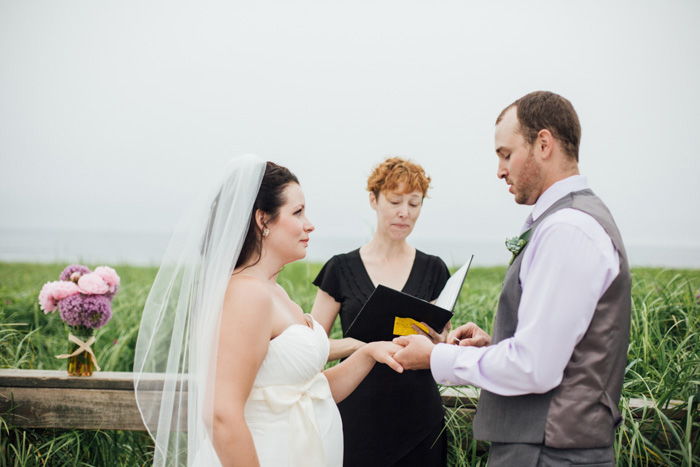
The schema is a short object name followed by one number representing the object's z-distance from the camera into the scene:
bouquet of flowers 3.39
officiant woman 3.14
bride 2.07
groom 1.82
